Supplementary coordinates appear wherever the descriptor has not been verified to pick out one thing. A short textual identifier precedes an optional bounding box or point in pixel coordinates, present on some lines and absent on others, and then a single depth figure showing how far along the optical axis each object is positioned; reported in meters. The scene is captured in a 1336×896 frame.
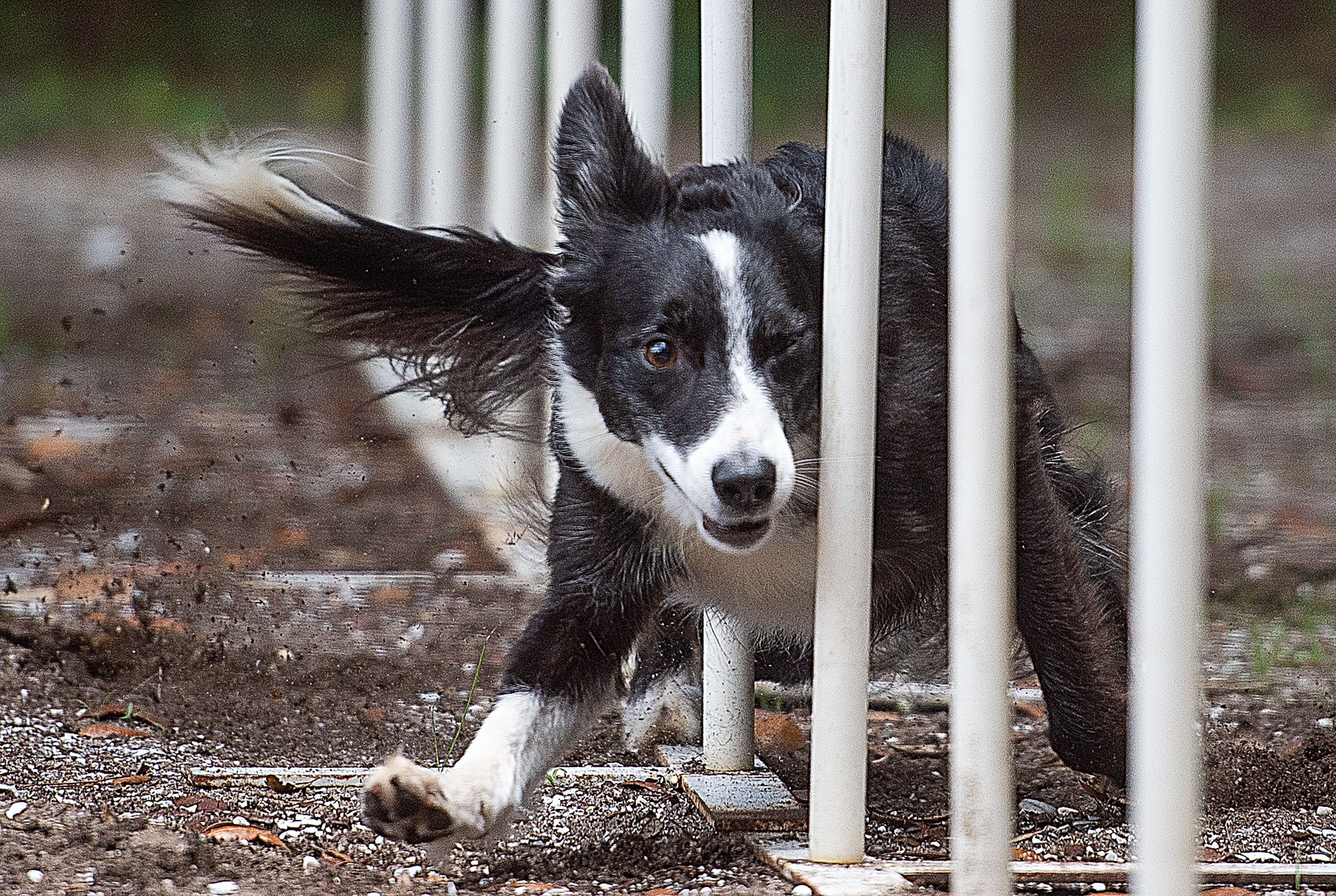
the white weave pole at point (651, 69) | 6.63
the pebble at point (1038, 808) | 5.94
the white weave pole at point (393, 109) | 14.33
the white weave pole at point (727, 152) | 5.98
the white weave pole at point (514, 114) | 9.55
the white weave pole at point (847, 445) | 4.89
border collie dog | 5.24
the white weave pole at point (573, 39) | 7.43
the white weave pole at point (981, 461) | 4.18
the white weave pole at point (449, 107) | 12.14
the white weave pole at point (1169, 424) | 3.36
